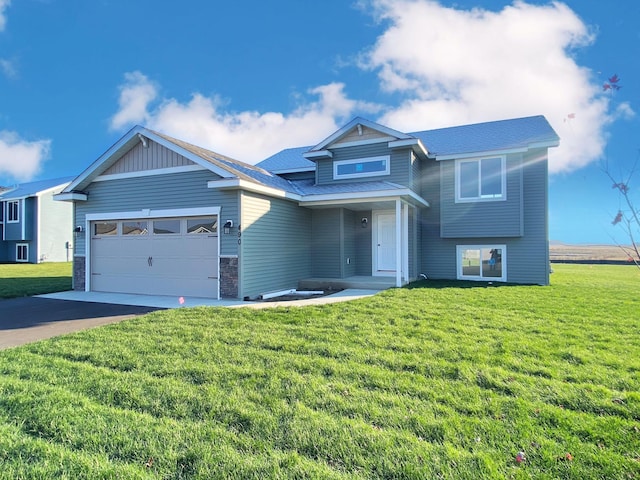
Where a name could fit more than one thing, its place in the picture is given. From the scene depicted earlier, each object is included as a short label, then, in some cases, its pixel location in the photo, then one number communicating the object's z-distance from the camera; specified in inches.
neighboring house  1048.8
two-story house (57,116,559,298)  400.2
